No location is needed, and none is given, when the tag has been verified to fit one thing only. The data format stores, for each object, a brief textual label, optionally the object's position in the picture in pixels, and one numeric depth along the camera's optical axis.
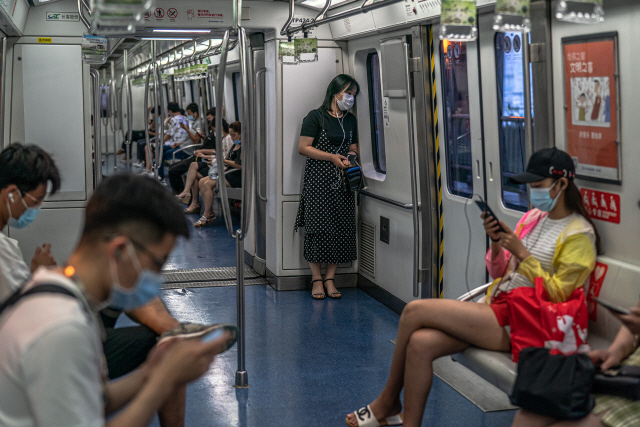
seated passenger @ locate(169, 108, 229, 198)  11.11
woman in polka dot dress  5.95
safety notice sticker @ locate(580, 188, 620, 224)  3.23
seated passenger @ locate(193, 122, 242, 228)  9.21
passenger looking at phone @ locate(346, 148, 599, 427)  3.05
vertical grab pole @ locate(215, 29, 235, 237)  3.81
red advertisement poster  3.18
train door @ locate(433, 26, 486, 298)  4.48
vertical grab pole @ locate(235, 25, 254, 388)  3.84
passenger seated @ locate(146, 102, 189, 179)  13.11
